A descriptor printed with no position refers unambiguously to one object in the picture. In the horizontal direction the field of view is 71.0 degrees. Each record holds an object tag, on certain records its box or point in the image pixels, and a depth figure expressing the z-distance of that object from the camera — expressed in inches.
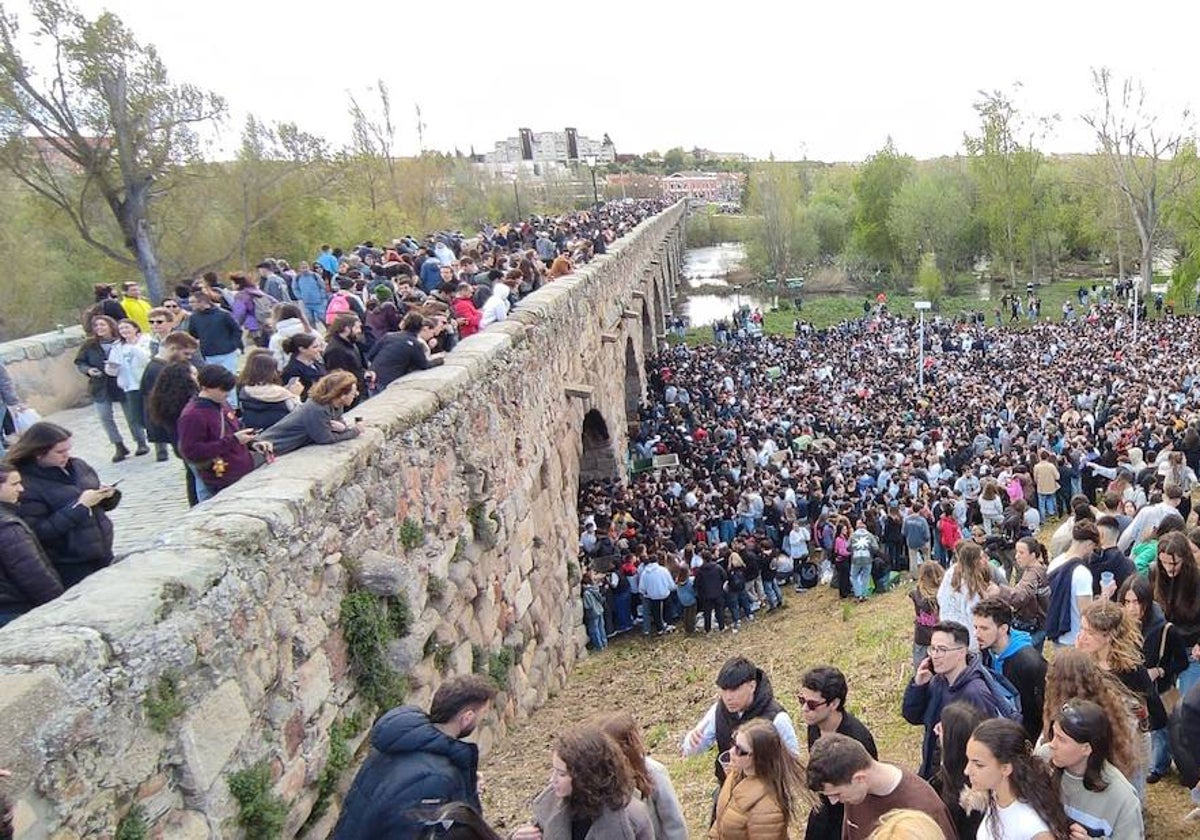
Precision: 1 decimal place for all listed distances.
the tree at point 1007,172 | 1974.7
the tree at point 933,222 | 2137.1
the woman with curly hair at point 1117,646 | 148.4
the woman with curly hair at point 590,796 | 115.4
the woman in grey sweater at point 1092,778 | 117.1
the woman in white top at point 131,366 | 291.0
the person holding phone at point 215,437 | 183.8
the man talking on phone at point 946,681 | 141.3
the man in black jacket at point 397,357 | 252.1
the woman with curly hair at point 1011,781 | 111.3
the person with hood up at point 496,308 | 346.9
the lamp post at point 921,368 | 955.3
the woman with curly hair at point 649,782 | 124.6
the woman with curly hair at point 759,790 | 122.3
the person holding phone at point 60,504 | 144.7
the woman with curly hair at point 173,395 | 205.0
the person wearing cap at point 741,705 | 144.3
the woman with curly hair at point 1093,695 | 122.3
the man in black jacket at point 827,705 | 139.0
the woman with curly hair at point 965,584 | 195.3
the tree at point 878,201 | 2333.9
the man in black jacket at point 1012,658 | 162.7
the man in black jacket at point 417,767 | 114.0
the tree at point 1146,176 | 1625.2
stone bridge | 106.2
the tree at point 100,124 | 684.1
